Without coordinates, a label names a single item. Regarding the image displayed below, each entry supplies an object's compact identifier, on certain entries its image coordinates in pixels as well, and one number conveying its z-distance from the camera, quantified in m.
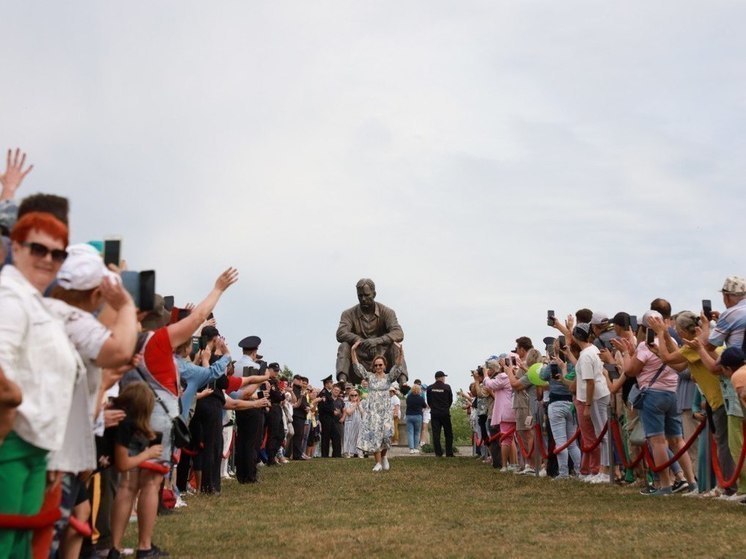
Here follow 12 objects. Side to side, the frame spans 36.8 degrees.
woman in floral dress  20.50
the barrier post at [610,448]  15.20
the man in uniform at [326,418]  32.56
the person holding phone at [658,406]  13.27
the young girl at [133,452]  7.14
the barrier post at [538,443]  18.14
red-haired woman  4.50
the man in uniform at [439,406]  27.98
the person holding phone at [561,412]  16.97
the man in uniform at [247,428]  17.44
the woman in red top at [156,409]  7.74
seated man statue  26.53
